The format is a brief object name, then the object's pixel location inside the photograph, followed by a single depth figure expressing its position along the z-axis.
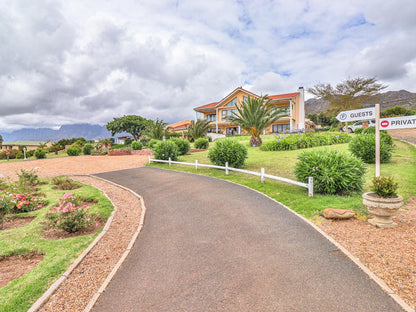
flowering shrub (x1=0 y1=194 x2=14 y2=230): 6.43
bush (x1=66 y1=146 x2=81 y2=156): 30.20
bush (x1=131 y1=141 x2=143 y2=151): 29.97
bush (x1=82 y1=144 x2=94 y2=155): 31.98
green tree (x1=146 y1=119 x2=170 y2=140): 29.17
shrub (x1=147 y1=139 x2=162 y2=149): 25.47
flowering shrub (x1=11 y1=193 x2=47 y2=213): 7.23
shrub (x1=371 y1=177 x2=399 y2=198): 5.22
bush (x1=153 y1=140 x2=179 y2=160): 18.59
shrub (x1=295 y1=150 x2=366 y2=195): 7.79
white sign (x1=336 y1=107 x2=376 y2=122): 6.41
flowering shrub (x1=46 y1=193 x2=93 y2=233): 5.64
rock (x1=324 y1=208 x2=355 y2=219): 5.93
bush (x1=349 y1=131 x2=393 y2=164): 12.14
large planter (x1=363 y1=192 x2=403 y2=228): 5.15
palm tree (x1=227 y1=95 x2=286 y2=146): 21.16
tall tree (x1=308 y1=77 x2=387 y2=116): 46.12
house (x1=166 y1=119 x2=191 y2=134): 58.49
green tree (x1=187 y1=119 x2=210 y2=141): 31.06
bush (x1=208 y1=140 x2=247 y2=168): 13.67
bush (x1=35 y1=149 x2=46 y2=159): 27.95
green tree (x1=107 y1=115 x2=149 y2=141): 66.00
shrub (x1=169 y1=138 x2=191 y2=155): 22.52
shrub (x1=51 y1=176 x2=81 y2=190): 11.05
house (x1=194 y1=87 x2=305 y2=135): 41.84
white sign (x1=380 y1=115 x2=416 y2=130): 5.56
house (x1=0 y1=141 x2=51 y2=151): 58.83
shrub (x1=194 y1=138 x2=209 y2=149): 26.22
